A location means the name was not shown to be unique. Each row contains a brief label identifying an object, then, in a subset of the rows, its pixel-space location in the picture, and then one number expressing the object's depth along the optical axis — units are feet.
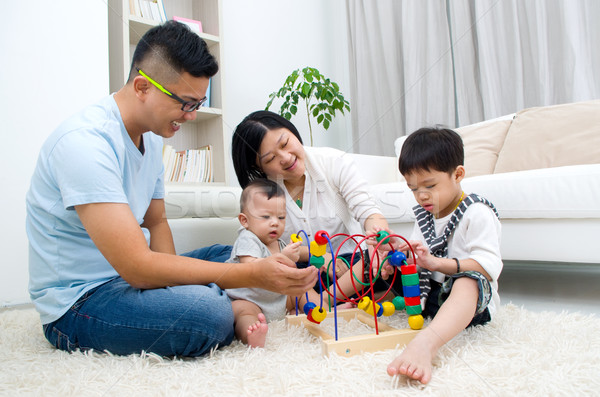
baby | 3.66
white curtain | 6.78
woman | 4.06
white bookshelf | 7.16
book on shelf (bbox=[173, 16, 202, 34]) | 8.10
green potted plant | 8.74
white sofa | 4.22
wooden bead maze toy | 2.73
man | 2.56
